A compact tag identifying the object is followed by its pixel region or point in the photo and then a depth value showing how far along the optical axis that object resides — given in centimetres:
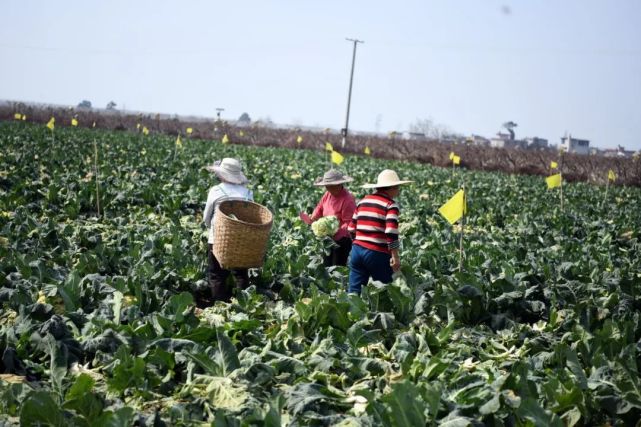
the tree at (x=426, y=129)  18512
